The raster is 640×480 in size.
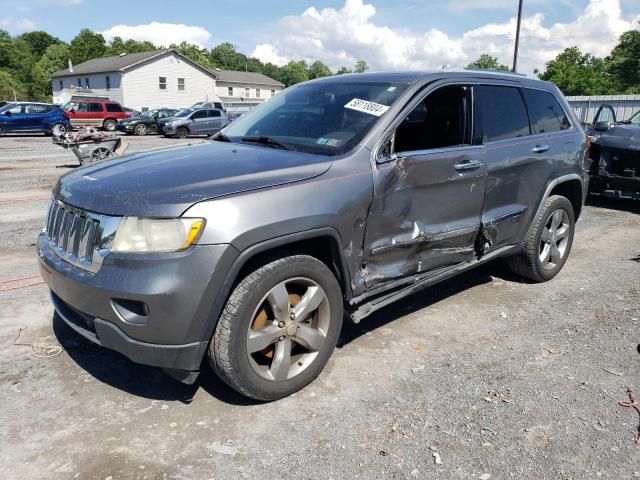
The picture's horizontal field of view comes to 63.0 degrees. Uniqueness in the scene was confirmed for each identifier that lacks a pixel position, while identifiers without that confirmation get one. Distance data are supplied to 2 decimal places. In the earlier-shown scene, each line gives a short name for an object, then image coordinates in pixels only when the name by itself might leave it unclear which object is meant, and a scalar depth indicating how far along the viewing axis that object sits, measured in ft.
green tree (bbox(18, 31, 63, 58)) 342.03
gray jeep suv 8.19
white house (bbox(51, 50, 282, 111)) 149.48
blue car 81.97
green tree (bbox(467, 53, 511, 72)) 287.52
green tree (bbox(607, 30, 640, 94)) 187.32
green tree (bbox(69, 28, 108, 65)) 254.06
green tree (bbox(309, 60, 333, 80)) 471.21
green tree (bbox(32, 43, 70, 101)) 229.58
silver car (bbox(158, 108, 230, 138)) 86.74
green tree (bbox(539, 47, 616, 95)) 155.33
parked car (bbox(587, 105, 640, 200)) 26.09
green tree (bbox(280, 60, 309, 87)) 428.23
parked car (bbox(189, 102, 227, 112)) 113.29
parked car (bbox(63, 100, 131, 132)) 94.89
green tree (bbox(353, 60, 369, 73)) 472.19
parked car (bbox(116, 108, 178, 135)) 93.91
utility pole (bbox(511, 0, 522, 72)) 67.92
